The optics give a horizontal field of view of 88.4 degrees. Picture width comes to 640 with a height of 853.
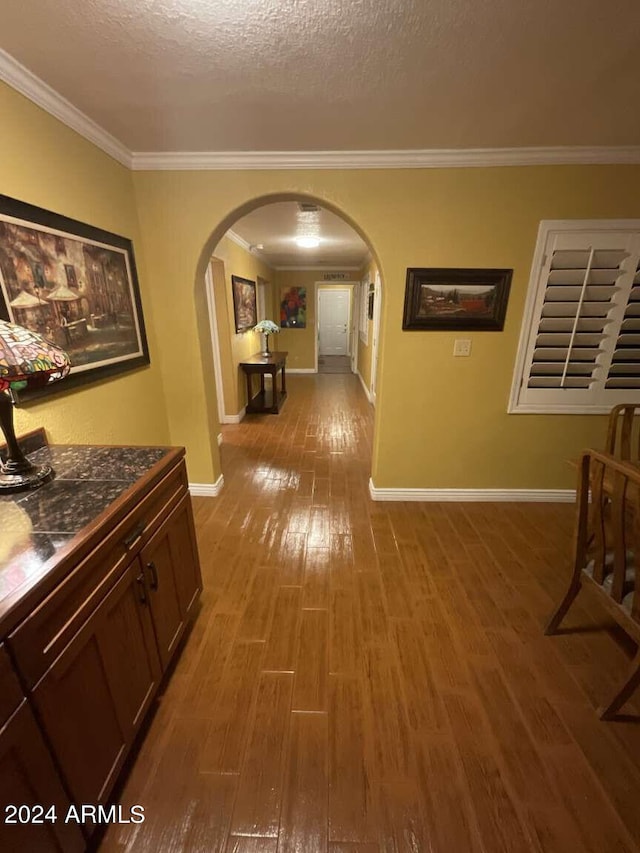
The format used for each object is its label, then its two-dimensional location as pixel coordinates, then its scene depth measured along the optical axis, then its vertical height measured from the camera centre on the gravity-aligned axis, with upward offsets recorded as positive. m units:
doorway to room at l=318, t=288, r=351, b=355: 9.82 -0.02
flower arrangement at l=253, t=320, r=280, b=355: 4.97 -0.11
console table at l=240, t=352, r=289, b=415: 4.60 -0.75
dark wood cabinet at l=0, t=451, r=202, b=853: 0.69 -0.87
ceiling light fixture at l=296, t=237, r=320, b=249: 4.61 +1.08
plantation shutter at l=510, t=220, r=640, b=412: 2.10 +0.00
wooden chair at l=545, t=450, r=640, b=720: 1.14 -0.86
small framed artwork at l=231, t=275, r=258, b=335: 4.41 +0.22
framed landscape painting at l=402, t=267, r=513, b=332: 2.19 +0.14
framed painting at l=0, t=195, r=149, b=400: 1.32 +0.13
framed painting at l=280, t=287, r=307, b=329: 7.31 +0.25
